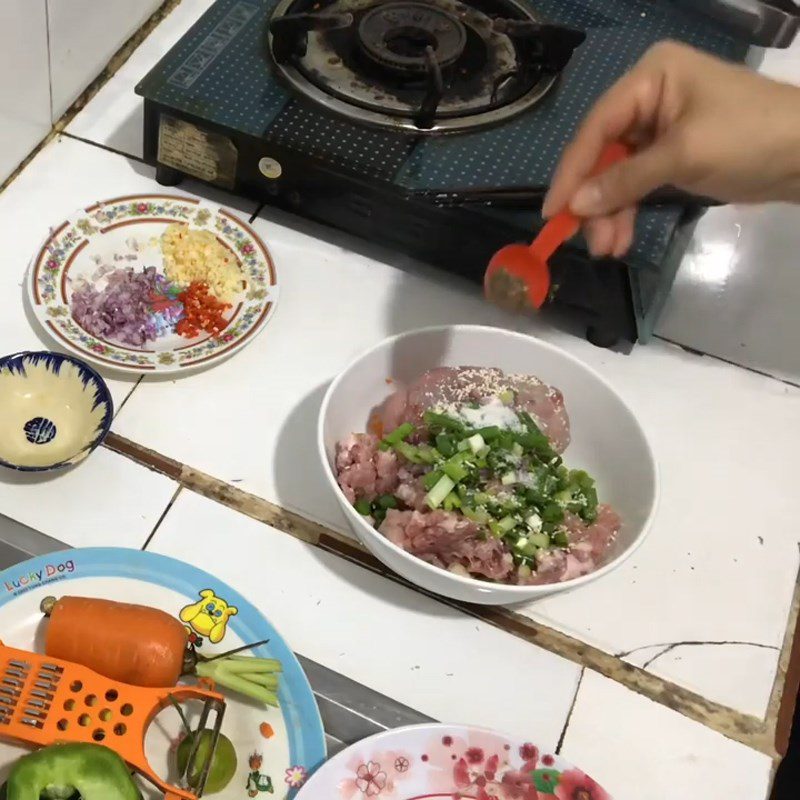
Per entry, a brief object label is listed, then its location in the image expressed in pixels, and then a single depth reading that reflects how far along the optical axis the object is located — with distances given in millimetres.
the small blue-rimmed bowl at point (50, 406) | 732
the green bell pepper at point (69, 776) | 528
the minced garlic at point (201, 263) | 859
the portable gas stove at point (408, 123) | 813
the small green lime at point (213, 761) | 588
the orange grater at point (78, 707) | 567
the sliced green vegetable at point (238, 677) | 611
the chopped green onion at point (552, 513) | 684
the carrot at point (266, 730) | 620
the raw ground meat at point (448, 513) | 660
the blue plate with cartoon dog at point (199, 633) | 607
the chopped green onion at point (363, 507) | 698
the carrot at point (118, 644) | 604
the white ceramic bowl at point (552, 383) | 720
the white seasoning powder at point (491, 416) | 711
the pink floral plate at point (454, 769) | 602
